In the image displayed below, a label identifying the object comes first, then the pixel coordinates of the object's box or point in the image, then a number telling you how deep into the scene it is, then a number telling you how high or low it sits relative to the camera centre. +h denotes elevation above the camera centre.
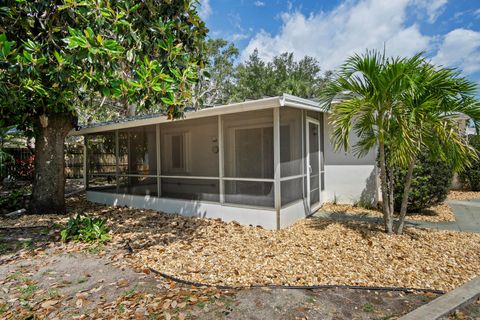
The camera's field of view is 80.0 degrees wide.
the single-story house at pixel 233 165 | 6.21 -0.09
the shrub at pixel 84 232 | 5.50 -1.32
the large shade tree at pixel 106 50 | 4.18 +1.81
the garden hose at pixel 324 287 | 3.39 -1.56
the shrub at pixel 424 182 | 6.89 -0.60
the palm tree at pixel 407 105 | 4.54 +0.88
